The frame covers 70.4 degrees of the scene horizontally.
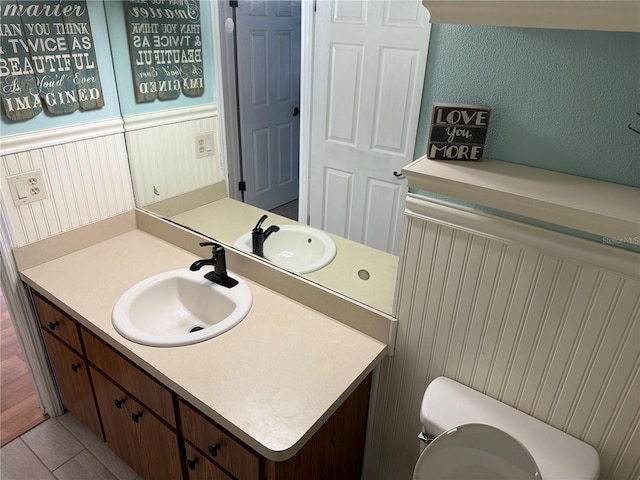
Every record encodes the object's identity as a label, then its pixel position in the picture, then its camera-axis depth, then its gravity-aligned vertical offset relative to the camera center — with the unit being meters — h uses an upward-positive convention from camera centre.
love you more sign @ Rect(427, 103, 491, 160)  0.98 -0.21
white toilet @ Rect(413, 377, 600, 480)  1.02 -0.89
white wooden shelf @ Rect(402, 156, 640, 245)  0.83 -0.29
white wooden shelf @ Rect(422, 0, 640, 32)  0.69 +0.02
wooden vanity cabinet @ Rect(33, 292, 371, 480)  1.19 -1.12
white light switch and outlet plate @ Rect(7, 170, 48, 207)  1.54 -0.56
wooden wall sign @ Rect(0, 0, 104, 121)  1.42 -0.16
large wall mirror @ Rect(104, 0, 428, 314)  1.24 -0.35
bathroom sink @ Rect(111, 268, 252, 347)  1.45 -0.89
